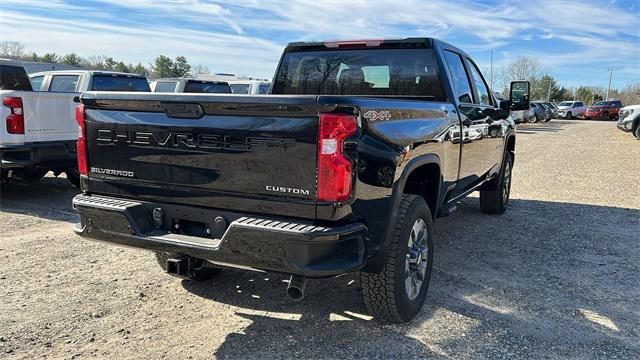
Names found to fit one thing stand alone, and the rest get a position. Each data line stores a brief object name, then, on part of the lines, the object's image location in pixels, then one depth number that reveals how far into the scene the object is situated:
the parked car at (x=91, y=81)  9.47
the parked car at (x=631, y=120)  19.28
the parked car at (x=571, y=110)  46.19
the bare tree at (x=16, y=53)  47.94
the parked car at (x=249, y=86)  15.10
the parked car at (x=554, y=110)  43.96
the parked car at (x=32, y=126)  6.64
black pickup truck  2.76
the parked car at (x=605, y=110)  43.06
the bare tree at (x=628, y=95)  80.25
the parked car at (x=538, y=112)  35.44
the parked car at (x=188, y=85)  13.11
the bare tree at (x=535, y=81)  69.06
